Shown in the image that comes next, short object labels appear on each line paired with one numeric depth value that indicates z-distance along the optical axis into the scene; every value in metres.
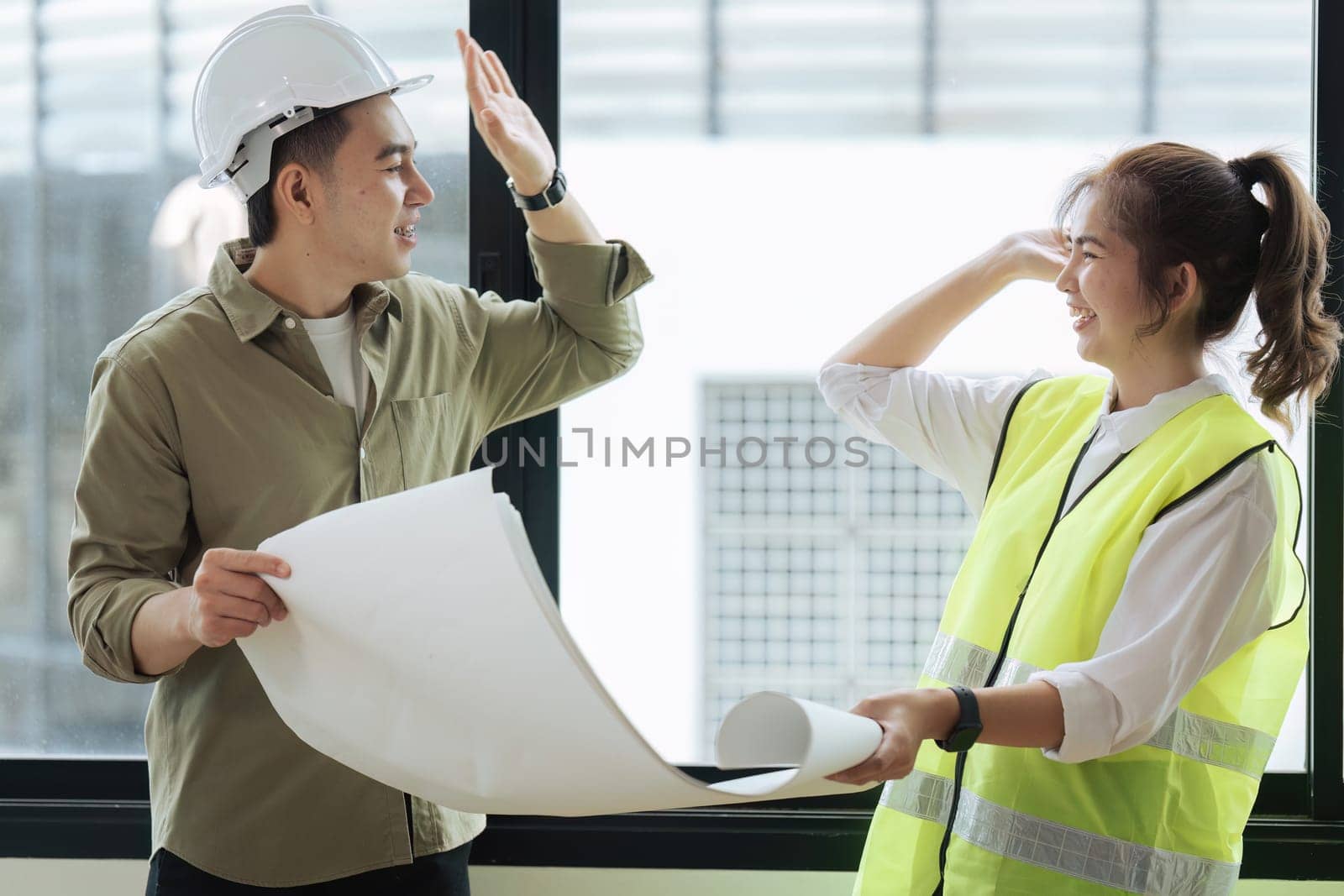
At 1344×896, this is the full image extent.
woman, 3.33
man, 3.44
